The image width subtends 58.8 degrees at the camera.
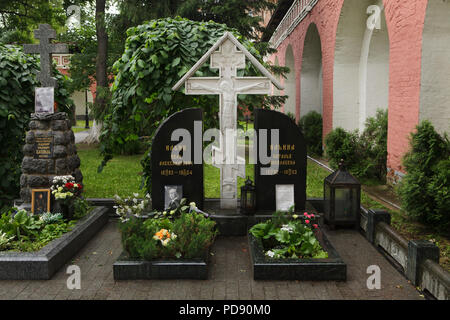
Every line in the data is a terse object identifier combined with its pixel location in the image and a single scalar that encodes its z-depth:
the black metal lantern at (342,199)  6.23
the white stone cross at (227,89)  6.19
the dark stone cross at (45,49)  6.80
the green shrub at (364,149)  9.98
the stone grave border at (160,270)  4.50
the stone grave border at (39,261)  4.52
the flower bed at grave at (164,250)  4.50
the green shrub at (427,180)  5.70
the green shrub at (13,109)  7.28
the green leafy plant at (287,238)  4.78
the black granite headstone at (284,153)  6.16
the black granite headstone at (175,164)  6.16
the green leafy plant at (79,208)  6.34
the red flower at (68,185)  6.09
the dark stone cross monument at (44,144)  6.68
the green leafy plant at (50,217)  5.83
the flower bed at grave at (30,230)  5.00
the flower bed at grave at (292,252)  4.48
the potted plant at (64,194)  6.04
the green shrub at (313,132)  15.49
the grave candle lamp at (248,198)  5.97
